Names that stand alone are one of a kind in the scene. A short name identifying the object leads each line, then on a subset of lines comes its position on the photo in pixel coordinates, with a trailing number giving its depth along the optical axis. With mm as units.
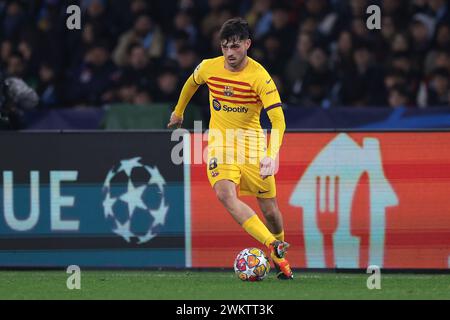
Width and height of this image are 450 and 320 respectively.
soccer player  9391
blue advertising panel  10750
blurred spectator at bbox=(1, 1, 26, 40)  16766
